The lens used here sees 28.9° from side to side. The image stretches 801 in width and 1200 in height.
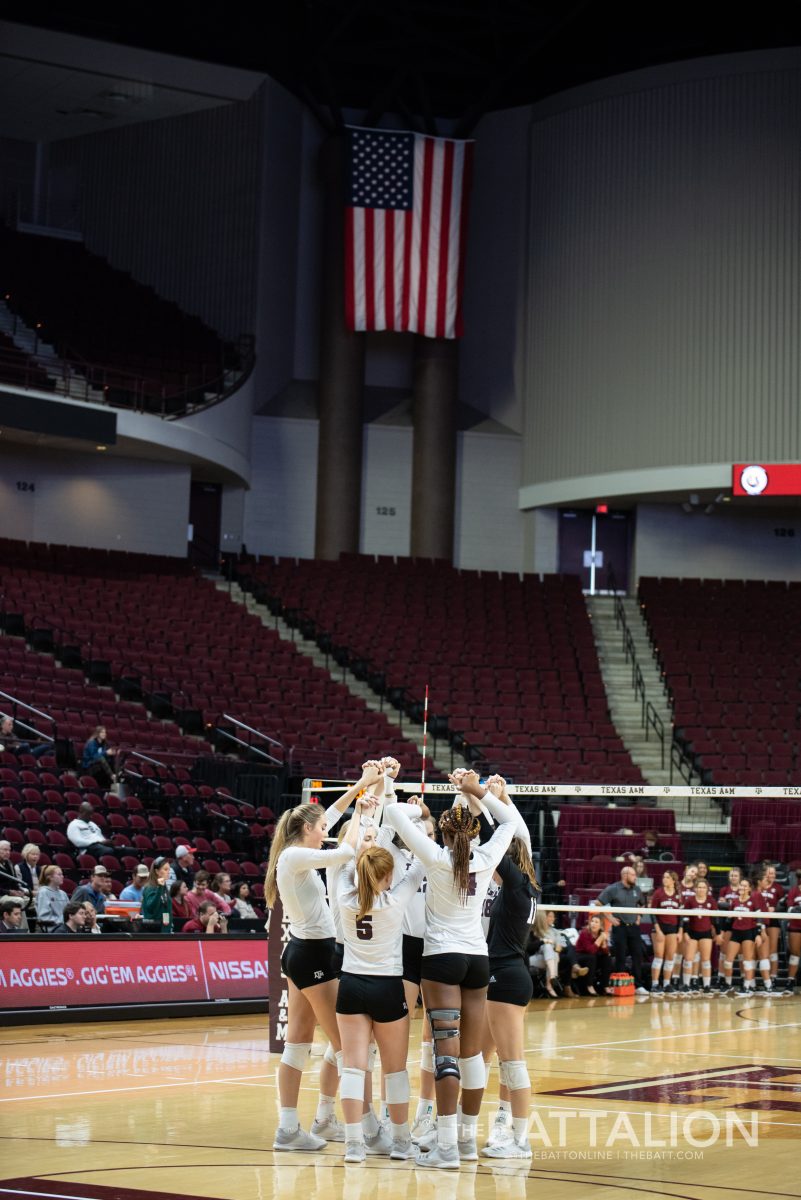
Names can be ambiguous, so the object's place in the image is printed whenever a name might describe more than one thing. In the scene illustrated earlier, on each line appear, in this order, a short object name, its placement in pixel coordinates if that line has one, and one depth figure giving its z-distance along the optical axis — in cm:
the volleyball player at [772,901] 2112
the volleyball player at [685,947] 2050
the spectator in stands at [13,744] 2042
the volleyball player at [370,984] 784
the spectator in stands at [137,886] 1741
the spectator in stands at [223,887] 1786
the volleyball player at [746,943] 2089
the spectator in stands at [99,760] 2089
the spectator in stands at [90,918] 1533
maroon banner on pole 1281
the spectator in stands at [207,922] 1677
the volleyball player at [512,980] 832
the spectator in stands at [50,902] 1581
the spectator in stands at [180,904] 1716
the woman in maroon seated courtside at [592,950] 2016
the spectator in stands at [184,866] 1817
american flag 3331
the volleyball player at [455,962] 798
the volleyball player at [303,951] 837
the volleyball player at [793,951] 2184
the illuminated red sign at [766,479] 3198
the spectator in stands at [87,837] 1833
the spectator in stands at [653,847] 2241
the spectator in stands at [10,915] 1492
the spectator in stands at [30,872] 1646
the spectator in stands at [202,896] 1733
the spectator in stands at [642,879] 2097
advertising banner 1460
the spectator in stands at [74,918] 1533
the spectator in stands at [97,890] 1600
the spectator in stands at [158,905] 1645
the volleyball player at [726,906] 2078
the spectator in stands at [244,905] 1808
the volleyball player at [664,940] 2034
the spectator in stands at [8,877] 1627
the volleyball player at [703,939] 2075
